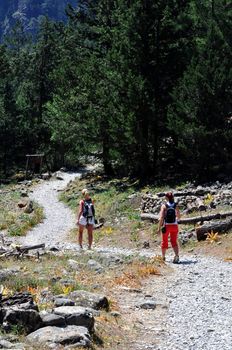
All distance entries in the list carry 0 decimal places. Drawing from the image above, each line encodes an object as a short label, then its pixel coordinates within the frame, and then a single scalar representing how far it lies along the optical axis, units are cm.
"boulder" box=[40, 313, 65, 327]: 904
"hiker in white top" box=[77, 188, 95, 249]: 1911
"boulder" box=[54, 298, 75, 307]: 1015
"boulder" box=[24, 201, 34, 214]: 3139
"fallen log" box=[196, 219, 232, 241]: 1966
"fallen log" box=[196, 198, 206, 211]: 2259
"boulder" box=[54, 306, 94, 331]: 916
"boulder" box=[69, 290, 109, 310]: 1077
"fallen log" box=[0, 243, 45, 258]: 1705
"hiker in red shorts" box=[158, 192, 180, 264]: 1666
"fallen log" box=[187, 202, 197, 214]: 2303
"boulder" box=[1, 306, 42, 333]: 880
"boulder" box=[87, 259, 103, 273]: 1466
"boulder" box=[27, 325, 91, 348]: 836
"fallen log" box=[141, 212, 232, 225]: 2091
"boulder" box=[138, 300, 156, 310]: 1152
